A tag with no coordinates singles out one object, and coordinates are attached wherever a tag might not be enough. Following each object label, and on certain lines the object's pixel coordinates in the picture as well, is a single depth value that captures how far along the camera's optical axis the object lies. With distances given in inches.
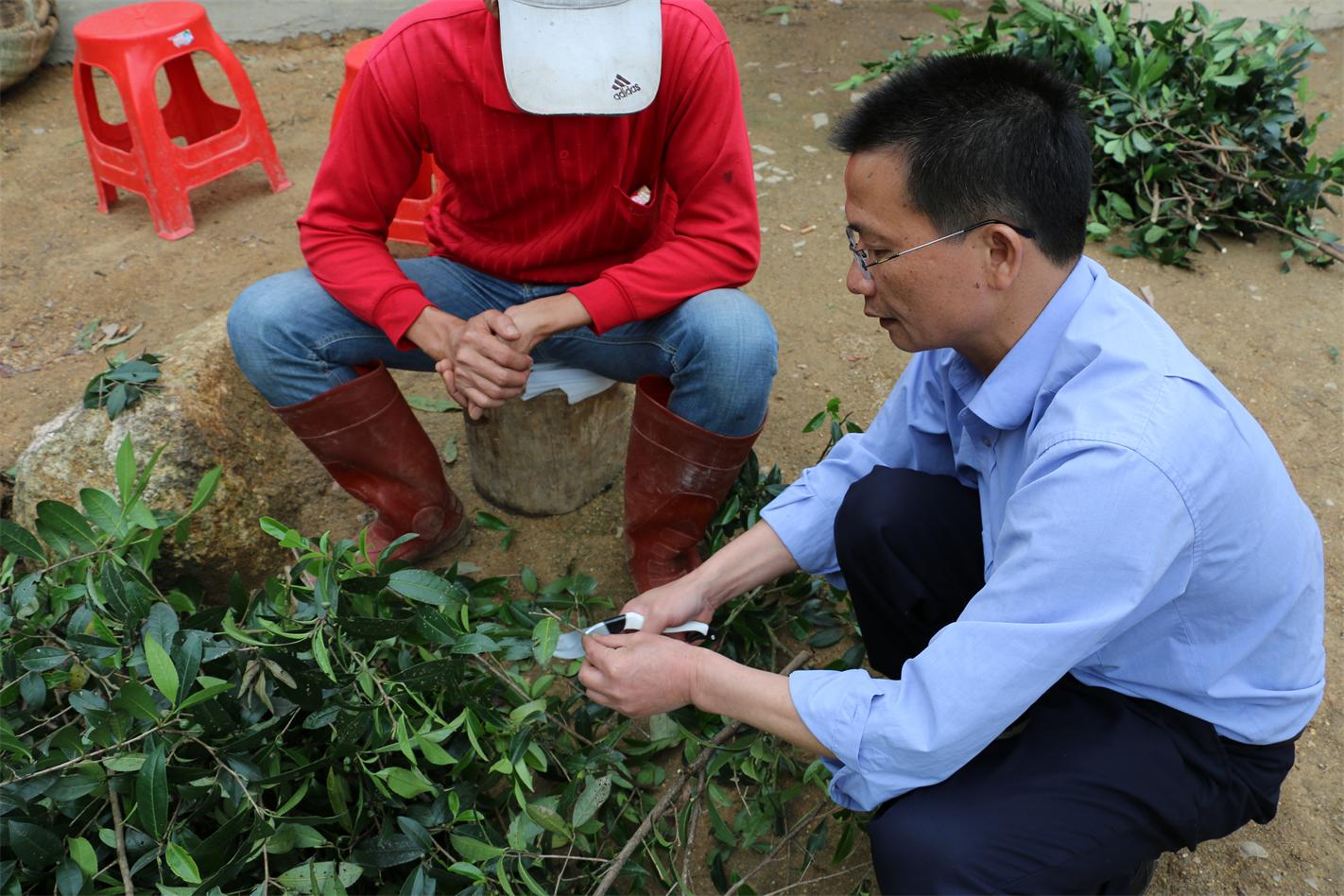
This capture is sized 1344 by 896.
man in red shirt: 85.9
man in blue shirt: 53.5
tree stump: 104.0
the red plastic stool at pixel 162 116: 149.2
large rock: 97.0
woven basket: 185.8
